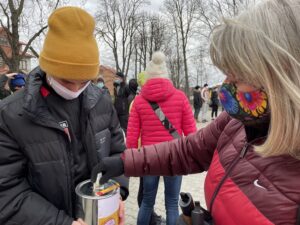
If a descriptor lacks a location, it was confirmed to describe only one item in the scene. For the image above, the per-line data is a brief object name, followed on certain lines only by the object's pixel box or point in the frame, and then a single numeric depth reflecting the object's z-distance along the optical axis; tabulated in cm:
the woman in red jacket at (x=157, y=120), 235
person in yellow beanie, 106
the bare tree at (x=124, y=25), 2078
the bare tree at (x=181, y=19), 2054
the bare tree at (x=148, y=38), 2202
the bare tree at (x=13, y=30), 915
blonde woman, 71
